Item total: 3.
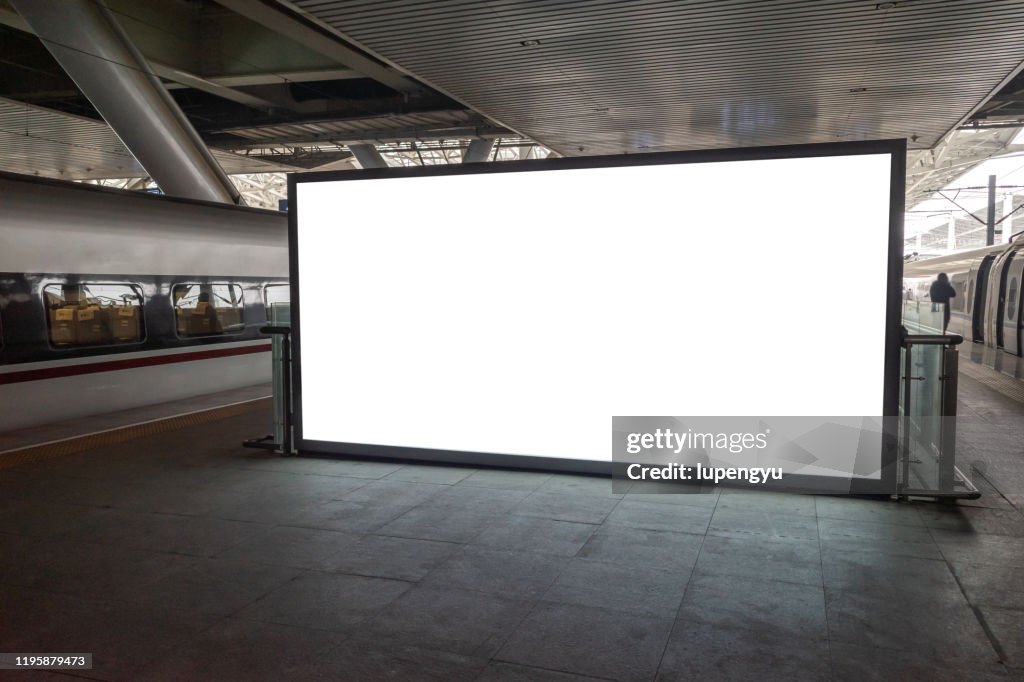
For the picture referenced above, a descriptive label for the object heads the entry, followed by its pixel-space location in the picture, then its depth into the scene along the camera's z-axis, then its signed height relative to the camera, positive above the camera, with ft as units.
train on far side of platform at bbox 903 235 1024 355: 54.49 +0.09
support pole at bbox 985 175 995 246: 86.66 +8.64
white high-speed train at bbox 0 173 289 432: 27.09 +0.02
